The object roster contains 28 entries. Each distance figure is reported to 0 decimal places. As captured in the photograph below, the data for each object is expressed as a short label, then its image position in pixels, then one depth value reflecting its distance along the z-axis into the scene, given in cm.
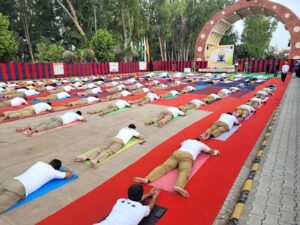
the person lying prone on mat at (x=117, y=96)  1191
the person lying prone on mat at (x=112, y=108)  905
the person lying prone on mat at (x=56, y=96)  1161
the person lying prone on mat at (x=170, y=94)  1226
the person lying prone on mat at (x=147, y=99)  1071
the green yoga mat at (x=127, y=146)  509
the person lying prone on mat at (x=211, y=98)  1099
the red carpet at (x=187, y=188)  332
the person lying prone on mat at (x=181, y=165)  388
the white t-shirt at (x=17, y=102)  1022
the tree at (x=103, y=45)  2522
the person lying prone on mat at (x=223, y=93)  1267
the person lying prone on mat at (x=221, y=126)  632
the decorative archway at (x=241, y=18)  2439
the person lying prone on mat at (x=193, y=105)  940
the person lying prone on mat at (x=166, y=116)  754
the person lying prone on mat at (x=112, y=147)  496
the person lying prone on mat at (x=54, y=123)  675
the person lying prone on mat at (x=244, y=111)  803
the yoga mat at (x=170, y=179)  405
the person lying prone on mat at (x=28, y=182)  344
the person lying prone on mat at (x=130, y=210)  277
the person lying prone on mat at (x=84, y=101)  1021
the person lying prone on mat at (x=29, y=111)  820
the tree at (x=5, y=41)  2031
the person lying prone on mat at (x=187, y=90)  1373
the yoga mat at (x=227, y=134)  633
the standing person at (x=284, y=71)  1638
